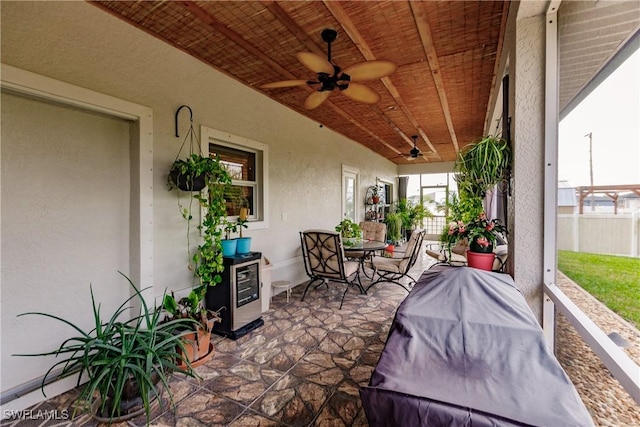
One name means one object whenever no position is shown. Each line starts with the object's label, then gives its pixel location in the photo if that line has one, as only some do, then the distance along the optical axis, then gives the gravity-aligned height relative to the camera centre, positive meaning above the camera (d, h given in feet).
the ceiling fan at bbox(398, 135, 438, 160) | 20.88 +4.59
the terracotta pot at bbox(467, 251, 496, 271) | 6.51 -1.18
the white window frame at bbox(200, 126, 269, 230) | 12.14 +1.30
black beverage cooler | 9.27 -2.99
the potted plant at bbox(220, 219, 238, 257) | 9.70 -1.12
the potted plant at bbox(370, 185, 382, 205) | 24.86 +1.52
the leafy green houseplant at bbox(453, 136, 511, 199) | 6.28 +1.10
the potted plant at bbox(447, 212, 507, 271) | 6.52 -0.69
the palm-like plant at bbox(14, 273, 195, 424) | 5.17 -2.98
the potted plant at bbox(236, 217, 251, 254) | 10.23 -1.17
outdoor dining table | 12.76 -1.75
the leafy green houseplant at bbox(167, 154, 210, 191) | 8.40 +1.17
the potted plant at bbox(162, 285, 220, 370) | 7.42 -3.22
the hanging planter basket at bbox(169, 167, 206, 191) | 8.45 +0.97
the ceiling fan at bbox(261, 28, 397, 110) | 7.34 +3.86
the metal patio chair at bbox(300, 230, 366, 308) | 11.77 -2.09
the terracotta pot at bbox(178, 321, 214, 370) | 7.50 -3.74
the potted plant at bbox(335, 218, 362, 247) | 15.31 -1.14
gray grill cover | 2.80 -1.89
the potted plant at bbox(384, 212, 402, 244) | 28.25 -1.69
